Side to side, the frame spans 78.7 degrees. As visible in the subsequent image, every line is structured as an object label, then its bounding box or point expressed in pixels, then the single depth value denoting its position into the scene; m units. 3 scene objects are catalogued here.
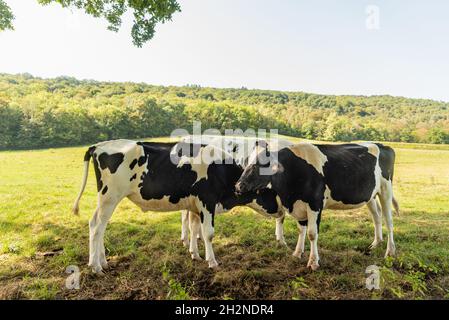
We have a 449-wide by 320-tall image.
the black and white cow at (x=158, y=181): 4.47
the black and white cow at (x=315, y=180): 4.65
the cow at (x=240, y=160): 5.07
